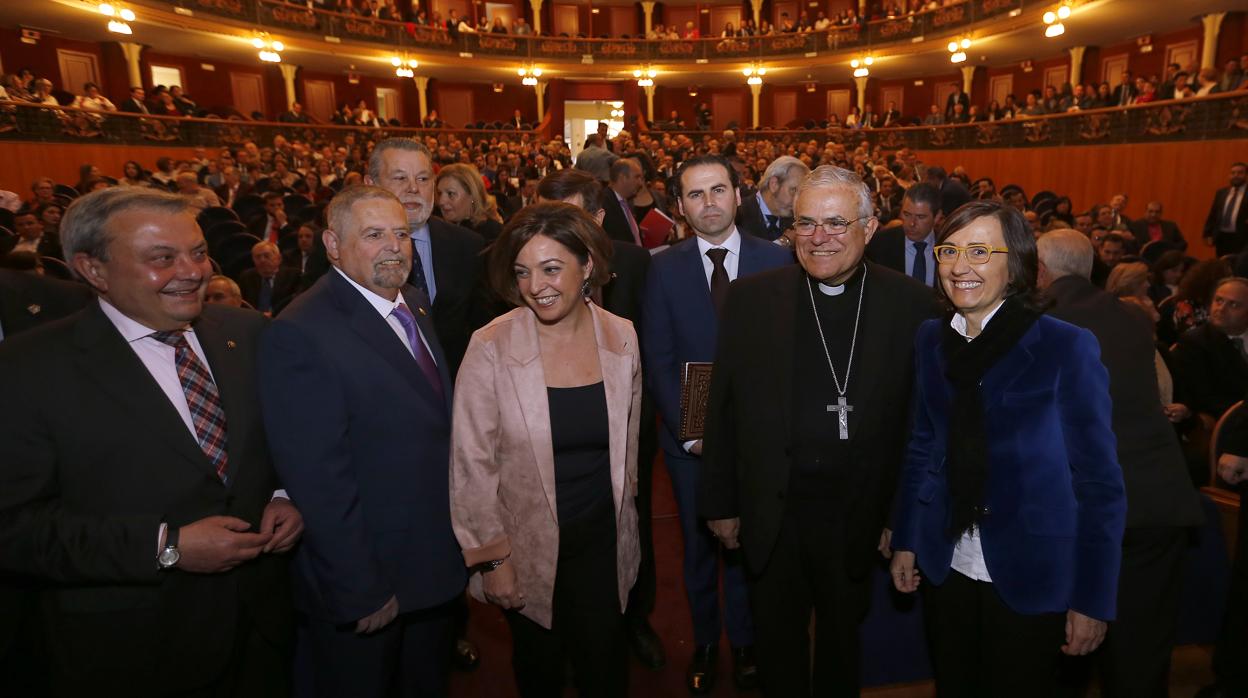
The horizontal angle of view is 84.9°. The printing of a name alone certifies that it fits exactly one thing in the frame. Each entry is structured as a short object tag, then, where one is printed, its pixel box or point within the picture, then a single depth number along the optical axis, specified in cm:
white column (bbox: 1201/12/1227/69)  1586
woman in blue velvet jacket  182
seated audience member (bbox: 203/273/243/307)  413
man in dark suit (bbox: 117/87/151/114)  1516
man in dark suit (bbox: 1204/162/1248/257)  994
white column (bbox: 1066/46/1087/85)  2017
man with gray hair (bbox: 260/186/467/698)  193
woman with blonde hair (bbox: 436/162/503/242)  440
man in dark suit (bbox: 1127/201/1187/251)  895
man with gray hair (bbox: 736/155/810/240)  452
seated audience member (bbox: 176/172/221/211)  779
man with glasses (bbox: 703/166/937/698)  216
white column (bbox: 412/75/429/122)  2702
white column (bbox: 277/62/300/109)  2292
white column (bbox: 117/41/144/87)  1867
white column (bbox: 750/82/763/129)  3008
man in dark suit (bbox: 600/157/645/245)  438
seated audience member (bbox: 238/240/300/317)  527
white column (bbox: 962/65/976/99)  2414
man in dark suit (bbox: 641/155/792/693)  284
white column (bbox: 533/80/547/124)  2886
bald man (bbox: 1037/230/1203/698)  227
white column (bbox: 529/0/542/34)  2918
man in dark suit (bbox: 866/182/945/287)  450
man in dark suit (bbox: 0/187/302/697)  167
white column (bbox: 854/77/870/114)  2758
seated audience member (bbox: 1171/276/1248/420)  369
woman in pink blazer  205
